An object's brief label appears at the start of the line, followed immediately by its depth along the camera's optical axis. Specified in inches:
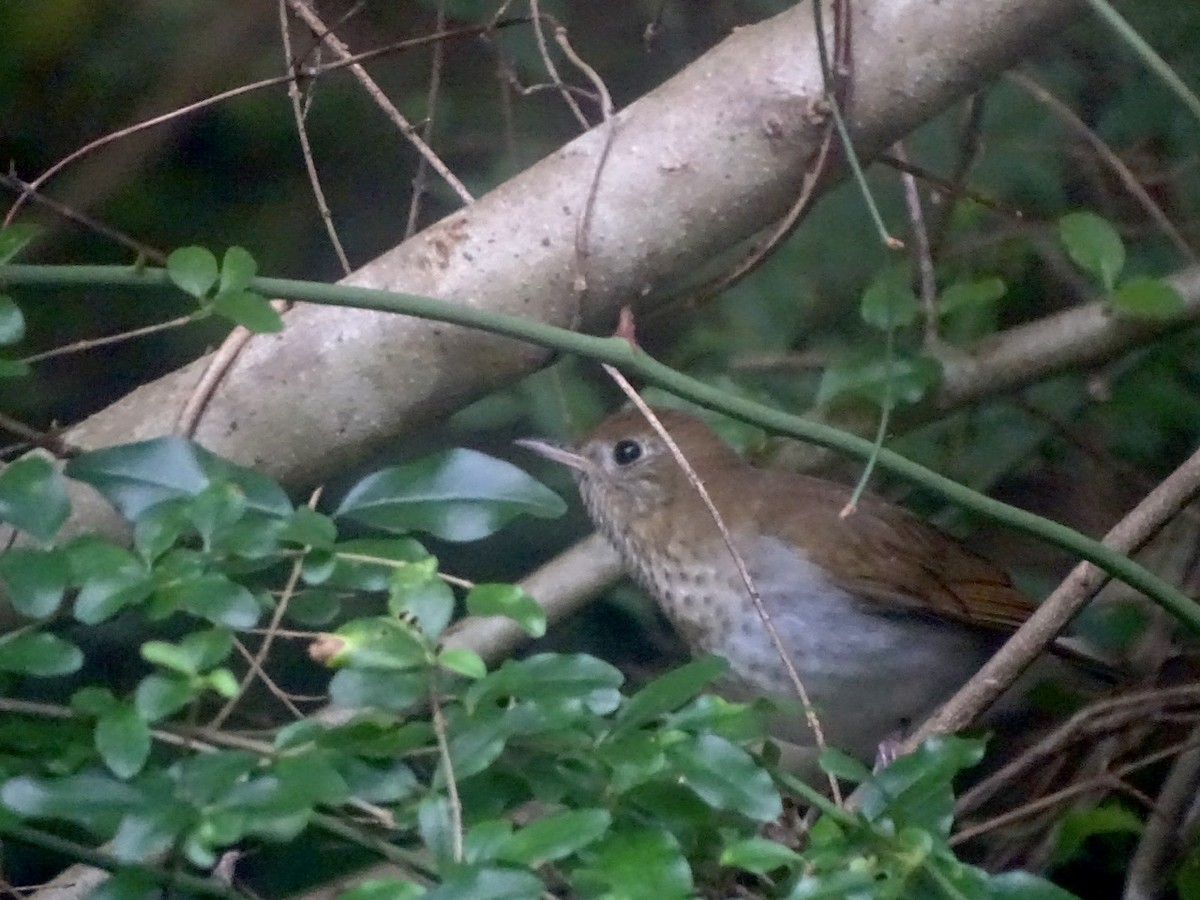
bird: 201.7
